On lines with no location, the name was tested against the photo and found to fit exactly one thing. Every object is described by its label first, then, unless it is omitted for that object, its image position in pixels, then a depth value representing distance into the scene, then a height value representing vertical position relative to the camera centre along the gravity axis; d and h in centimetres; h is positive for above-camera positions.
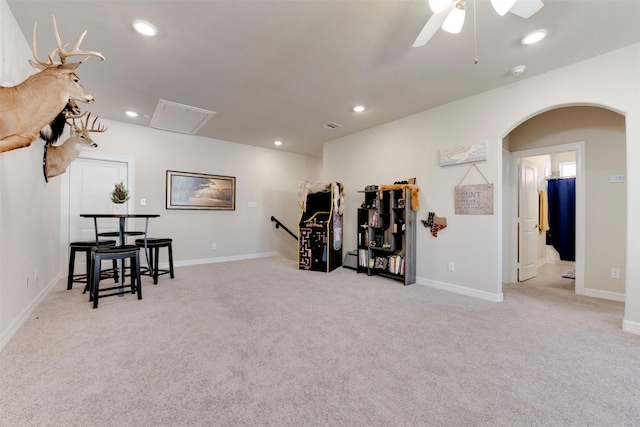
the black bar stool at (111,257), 275 -48
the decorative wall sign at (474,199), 321 +20
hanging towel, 519 +8
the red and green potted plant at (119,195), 347 +24
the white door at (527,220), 418 -8
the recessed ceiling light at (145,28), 210 +152
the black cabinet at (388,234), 386 -32
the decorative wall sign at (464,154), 327 +79
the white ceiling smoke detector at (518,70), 269 +151
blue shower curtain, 548 -2
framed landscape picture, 496 +45
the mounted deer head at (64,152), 295 +72
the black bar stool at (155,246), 374 -46
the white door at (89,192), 416 +35
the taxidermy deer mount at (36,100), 159 +73
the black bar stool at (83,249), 325 -49
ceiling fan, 149 +126
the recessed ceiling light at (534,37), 219 +152
